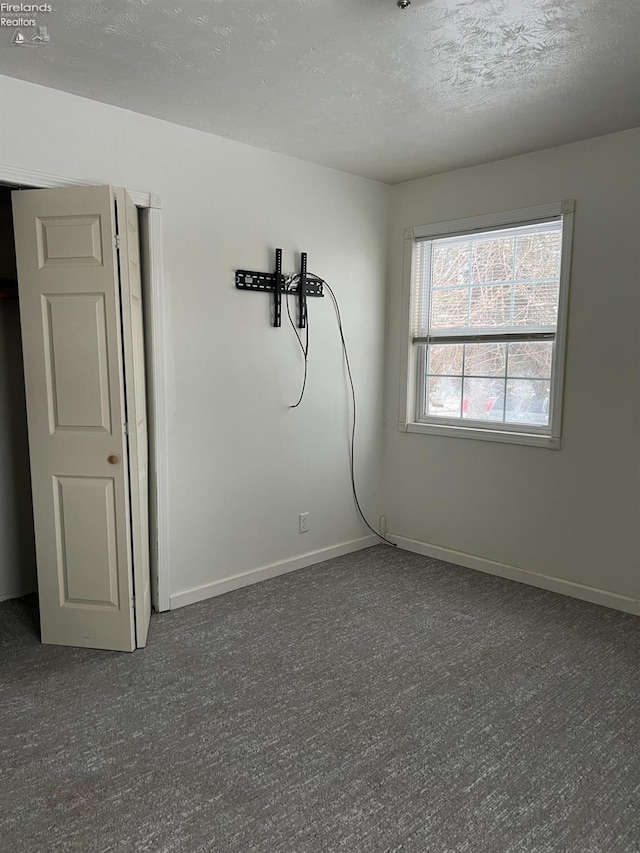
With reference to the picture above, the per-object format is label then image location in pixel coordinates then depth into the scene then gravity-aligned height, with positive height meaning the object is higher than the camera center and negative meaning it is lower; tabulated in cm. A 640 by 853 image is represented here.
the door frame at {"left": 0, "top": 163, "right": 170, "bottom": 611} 308 -15
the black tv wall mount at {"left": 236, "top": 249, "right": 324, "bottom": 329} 349 +38
